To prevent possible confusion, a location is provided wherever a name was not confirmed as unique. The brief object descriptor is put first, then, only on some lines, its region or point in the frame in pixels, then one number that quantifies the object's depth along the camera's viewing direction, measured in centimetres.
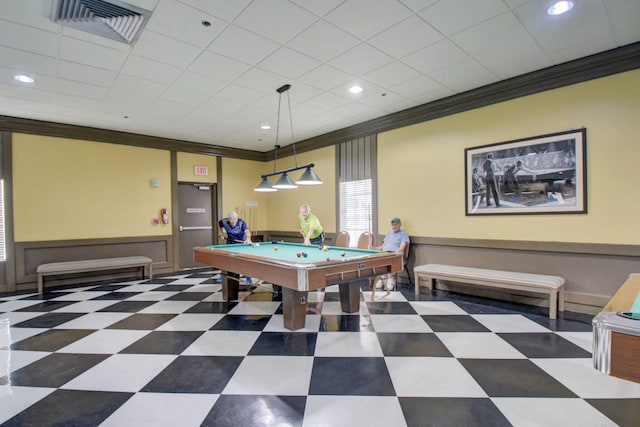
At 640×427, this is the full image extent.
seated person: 483
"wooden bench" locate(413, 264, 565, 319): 345
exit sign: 706
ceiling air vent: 246
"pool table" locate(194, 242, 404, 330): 275
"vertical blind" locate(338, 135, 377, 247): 571
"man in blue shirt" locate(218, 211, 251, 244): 542
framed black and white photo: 356
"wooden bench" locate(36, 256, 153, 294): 498
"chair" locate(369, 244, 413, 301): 446
